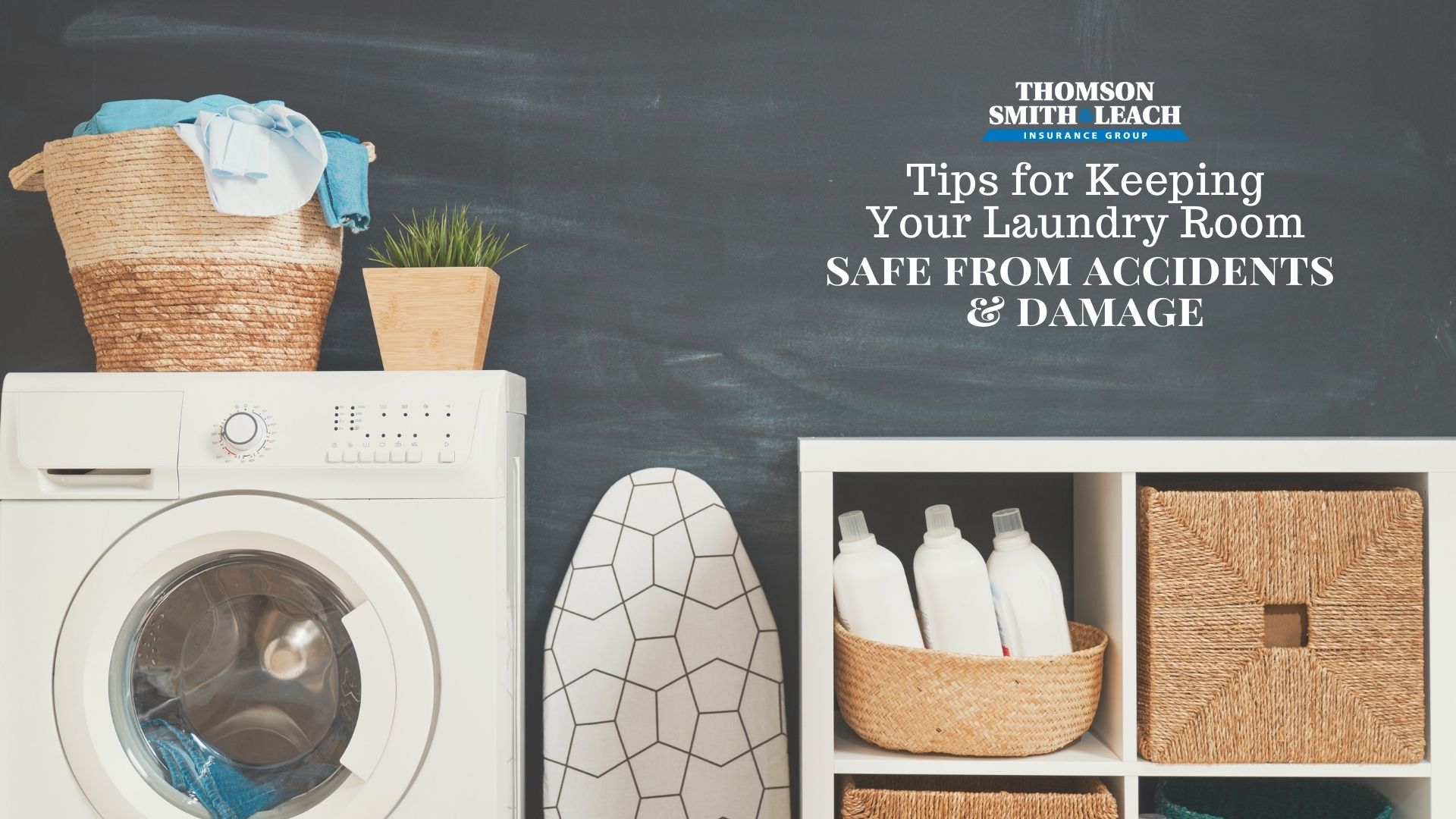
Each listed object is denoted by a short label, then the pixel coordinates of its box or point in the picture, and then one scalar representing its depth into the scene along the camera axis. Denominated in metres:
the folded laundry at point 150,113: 1.46
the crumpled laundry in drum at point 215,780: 1.45
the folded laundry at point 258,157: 1.41
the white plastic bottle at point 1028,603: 1.45
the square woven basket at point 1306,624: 1.42
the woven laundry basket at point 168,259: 1.45
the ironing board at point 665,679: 1.74
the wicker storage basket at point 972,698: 1.40
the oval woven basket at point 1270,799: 1.60
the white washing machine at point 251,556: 1.43
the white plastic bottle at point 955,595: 1.44
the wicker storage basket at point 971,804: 1.42
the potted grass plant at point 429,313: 1.53
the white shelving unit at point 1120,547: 1.42
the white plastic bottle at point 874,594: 1.45
